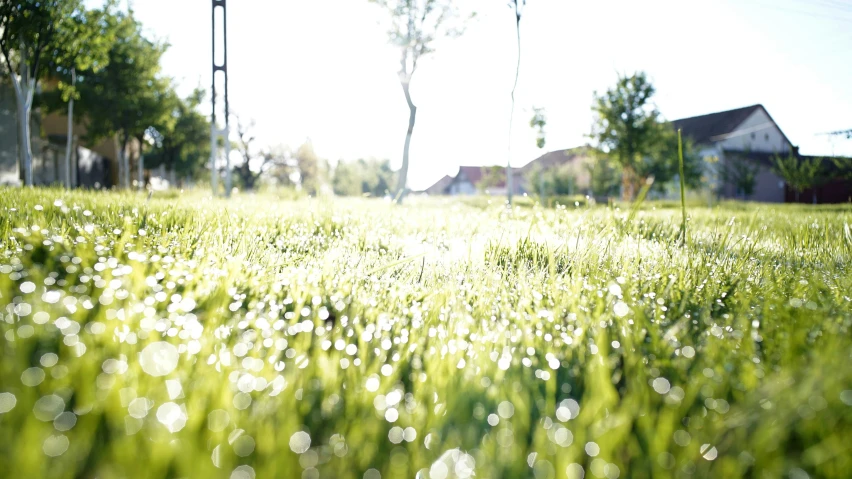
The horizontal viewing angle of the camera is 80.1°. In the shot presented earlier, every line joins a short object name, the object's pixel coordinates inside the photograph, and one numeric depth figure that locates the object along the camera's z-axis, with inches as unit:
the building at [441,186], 3924.7
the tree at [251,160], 2091.5
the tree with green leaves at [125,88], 932.0
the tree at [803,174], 1449.3
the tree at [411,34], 1165.1
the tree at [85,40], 605.9
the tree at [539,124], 1153.3
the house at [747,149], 1808.6
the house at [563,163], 2289.6
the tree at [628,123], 1083.9
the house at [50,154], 802.2
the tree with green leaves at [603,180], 1846.7
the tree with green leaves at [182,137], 1362.0
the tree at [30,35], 557.3
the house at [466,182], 3523.6
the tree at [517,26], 663.9
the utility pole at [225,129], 585.8
